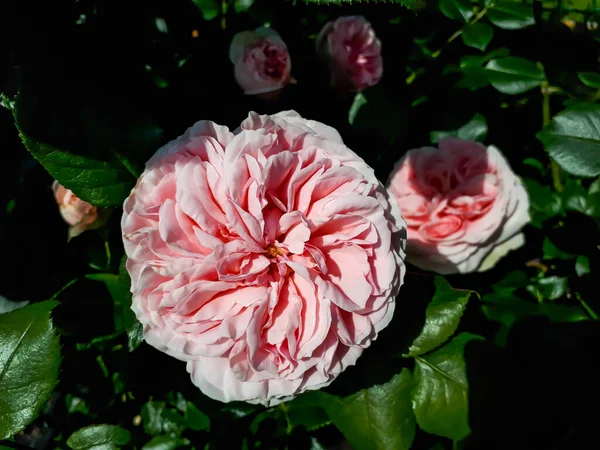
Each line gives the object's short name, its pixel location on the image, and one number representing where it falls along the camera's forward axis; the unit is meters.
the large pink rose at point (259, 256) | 0.15
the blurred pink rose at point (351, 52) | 0.26
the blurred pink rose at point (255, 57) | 0.24
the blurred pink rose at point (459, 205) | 0.24
